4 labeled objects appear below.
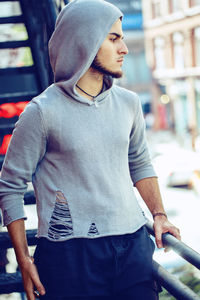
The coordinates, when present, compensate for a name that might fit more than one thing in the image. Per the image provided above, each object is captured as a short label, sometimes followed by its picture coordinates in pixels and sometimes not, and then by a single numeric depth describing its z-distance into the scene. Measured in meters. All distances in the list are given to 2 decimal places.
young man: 1.66
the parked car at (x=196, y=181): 16.91
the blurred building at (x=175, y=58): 31.41
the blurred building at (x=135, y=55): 40.25
